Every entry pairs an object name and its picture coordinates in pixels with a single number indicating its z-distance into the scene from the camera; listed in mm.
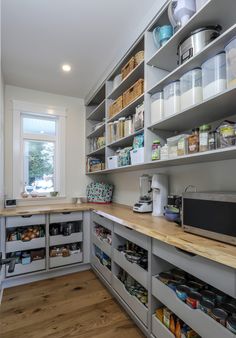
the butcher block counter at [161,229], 866
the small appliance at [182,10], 1239
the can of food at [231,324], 853
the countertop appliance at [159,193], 1750
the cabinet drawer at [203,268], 837
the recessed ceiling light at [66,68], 2289
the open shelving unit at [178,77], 1072
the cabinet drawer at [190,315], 883
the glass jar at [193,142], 1197
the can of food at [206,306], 978
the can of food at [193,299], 1022
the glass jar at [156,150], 1551
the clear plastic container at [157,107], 1504
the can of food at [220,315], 911
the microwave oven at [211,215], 964
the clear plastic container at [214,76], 1040
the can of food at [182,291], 1096
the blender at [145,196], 1906
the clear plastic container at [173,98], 1352
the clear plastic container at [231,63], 944
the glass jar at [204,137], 1132
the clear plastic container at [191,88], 1187
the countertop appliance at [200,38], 1177
